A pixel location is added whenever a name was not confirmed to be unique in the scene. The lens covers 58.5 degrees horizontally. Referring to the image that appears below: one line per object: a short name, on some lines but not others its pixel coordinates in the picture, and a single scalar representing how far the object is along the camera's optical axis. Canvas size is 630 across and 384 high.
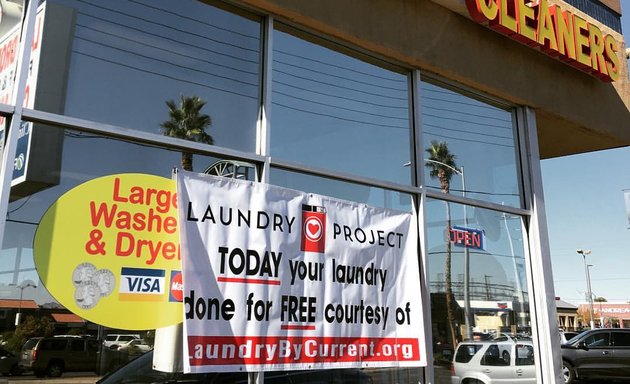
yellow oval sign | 3.55
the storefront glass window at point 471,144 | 6.29
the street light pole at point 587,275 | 56.94
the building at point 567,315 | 61.96
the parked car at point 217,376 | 3.72
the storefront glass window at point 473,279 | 5.75
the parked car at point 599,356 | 14.80
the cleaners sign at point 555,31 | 6.56
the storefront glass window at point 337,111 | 5.04
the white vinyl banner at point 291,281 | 4.04
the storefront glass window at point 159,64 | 3.95
